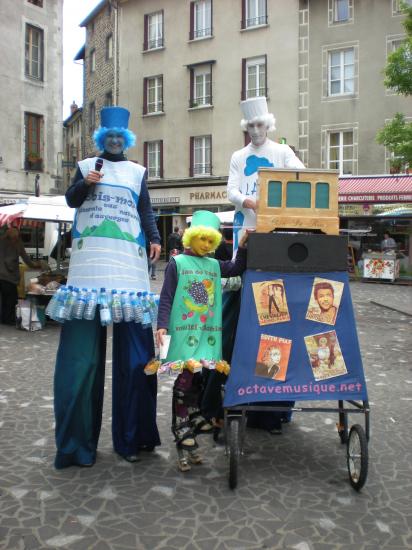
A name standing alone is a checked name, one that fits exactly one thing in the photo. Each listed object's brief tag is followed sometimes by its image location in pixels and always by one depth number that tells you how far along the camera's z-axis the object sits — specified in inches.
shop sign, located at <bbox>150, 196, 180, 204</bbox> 1151.0
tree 519.2
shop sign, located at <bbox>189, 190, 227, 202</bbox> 1091.9
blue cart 136.3
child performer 140.3
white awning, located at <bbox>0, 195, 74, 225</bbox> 394.1
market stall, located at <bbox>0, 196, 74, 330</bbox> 368.8
